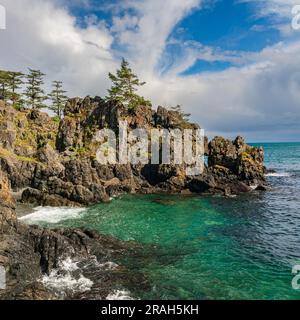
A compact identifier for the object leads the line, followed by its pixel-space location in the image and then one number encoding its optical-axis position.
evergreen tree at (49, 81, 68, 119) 103.31
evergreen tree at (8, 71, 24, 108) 93.06
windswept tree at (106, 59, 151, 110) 84.19
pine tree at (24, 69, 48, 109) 96.00
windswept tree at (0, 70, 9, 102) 90.49
